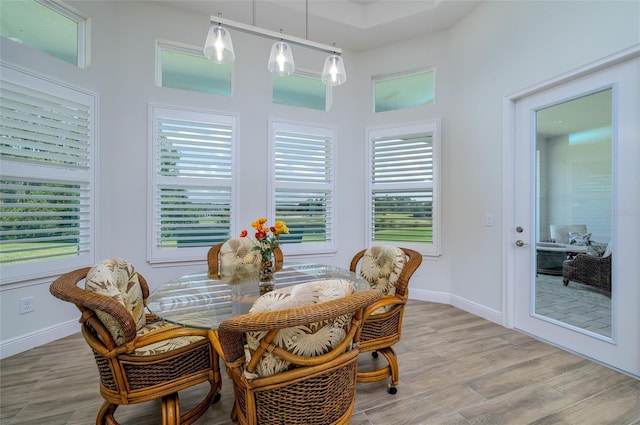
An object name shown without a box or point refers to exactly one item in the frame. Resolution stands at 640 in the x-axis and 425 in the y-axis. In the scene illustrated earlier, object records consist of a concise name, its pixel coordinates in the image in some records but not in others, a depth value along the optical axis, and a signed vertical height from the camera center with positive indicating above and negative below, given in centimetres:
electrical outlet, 247 -85
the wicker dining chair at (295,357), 98 -57
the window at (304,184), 379 +39
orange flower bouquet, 206 -25
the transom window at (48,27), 245 +174
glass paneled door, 213 -2
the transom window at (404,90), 388 +177
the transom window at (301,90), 385 +174
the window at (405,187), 378 +36
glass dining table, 146 -54
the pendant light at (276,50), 194 +121
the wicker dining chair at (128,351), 128 -72
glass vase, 208 -44
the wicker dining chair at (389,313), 187 -69
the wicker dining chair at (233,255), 262 -41
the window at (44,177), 239 +31
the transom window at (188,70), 334 +176
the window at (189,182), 323 +36
